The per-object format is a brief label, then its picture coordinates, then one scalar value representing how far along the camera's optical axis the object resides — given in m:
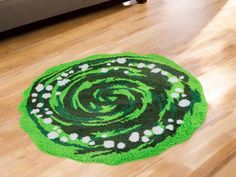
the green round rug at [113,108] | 1.70
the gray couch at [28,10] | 2.56
